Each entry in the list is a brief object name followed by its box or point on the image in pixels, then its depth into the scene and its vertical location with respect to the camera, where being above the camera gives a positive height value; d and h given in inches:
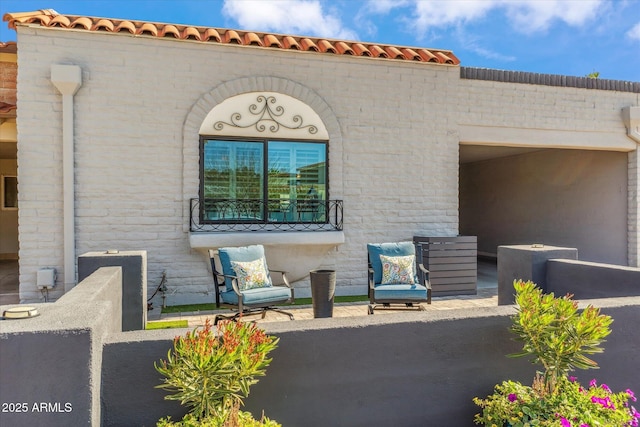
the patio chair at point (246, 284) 184.2 -35.2
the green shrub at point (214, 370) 73.5 -29.0
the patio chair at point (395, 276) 193.8 -33.2
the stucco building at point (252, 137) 222.2 +45.6
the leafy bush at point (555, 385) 90.9 -41.4
